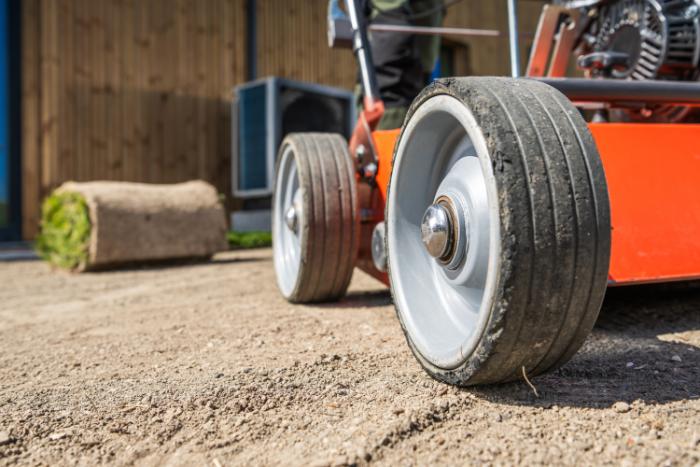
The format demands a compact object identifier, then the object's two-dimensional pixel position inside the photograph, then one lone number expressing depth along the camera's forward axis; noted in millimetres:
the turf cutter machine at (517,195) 811
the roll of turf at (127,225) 3176
